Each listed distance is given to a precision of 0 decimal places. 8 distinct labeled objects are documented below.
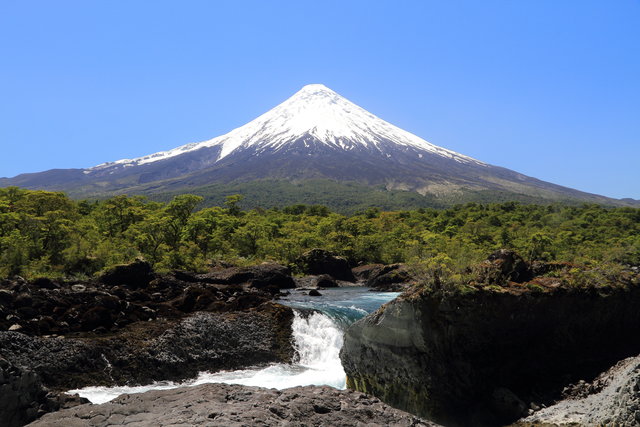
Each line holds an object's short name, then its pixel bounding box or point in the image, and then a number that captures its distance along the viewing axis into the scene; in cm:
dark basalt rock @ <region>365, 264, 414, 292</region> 3056
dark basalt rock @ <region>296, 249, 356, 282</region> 3534
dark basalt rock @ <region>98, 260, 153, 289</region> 2159
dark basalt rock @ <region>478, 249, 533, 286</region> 1131
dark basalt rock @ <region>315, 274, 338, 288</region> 3159
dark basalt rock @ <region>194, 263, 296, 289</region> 2647
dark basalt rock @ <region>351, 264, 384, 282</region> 3413
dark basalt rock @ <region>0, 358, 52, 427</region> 736
